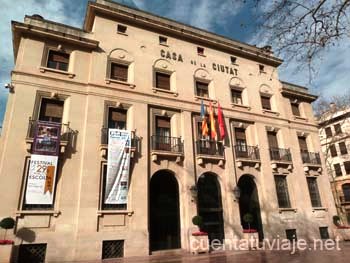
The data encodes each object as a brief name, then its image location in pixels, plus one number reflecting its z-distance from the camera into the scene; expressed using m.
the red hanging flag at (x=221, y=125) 17.38
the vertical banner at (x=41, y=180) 11.80
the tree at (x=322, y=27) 6.27
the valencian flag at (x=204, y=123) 16.62
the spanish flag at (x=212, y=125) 16.89
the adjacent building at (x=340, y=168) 35.59
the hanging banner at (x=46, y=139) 12.40
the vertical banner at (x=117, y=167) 13.19
